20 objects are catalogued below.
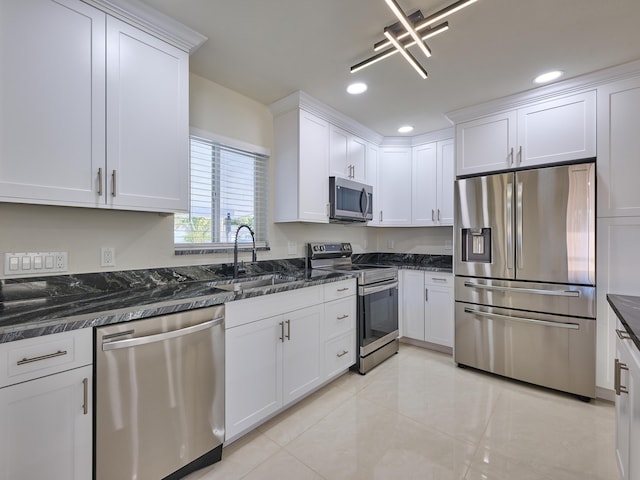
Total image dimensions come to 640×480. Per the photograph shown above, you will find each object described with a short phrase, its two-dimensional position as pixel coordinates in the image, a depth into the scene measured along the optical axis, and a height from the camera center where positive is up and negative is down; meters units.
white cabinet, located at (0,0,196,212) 1.31 +0.65
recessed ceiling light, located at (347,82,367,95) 2.42 +1.27
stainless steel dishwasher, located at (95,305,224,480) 1.27 -0.73
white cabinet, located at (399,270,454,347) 3.17 -0.72
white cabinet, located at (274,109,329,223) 2.65 +0.68
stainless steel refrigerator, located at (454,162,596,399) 2.30 -0.29
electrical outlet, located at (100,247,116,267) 1.79 -0.10
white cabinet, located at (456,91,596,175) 2.35 +0.91
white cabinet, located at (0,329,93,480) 1.05 -0.63
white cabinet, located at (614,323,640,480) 1.13 -0.71
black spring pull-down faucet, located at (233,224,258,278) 2.38 -0.12
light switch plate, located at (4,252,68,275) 1.51 -0.12
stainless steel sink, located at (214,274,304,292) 2.21 -0.32
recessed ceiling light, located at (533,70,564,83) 2.26 +1.27
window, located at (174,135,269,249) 2.31 +0.37
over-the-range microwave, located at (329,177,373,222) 2.92 +0.42
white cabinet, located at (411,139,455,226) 3.41 +0.67
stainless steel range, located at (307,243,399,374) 2.76 -0.60
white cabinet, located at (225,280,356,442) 1.75 -0.74
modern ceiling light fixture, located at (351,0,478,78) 1.44 +1.14
